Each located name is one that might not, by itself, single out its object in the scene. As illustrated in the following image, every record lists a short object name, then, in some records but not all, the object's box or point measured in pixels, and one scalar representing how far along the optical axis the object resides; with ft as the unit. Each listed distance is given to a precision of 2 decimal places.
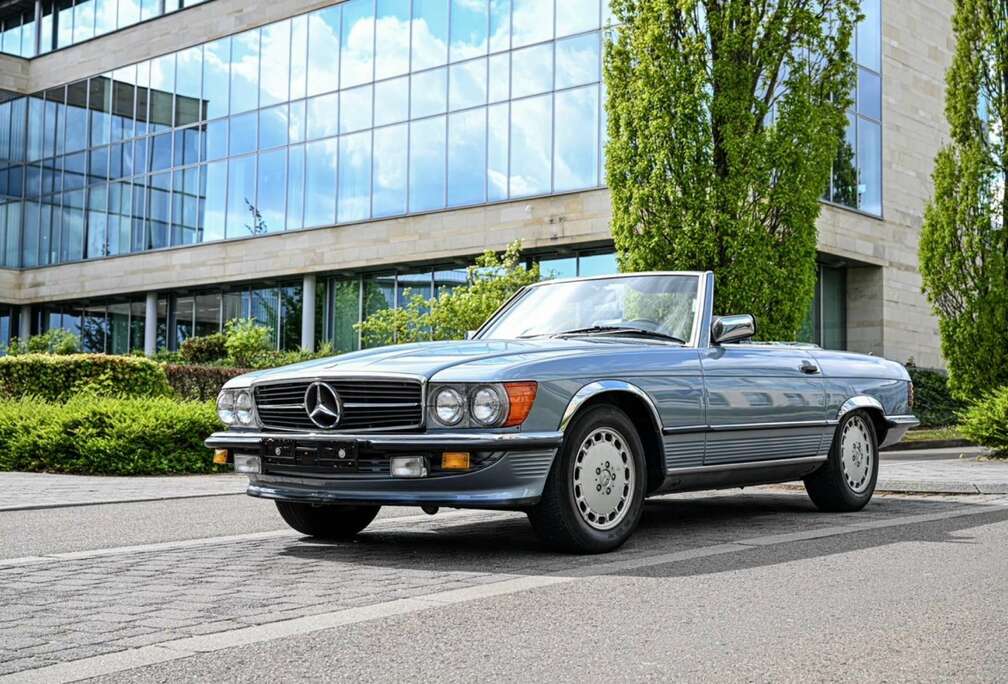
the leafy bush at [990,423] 47.83
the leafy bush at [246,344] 96.89
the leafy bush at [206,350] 103.45
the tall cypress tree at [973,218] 61.98
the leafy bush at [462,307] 68.59
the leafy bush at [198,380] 58.65
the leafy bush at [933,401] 91.91
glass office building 93.91
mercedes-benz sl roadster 20.07
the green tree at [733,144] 56.18
